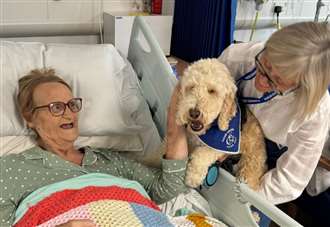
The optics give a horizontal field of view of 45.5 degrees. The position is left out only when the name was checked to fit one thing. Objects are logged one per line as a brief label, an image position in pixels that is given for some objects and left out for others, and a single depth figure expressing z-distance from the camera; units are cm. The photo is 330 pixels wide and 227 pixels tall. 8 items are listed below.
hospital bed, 164
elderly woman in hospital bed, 136
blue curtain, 262
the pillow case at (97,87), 180
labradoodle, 129
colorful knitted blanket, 125
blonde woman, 116
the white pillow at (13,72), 166
